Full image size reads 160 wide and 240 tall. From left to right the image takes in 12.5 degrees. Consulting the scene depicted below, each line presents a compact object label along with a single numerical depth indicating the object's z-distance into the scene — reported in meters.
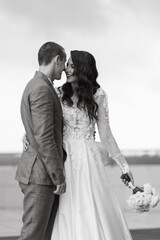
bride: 4.03
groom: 3.50
